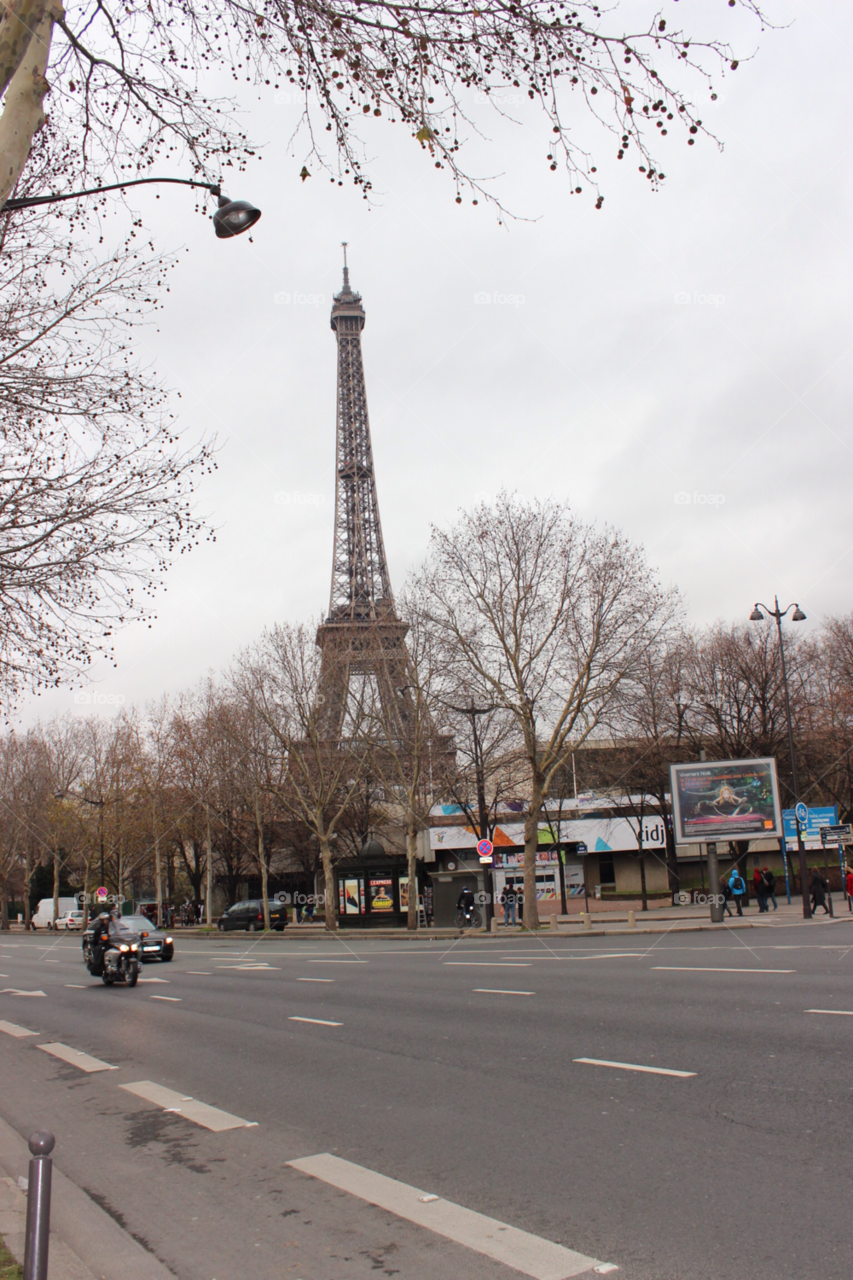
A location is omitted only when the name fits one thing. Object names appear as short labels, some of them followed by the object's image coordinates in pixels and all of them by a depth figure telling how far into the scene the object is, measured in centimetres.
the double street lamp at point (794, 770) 2828
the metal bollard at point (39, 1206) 327
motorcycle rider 2104
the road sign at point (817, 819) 3503
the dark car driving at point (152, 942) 2688
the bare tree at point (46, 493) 1048
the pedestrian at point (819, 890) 2945
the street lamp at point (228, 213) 720
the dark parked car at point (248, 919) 4694
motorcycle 1961
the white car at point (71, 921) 6612
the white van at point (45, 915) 7331
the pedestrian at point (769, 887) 3372
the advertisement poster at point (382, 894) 4009
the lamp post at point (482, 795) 3472
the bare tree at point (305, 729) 4072
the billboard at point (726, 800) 2930
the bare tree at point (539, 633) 3080
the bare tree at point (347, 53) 581
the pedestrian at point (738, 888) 3148
